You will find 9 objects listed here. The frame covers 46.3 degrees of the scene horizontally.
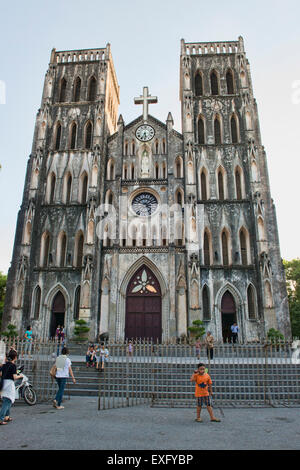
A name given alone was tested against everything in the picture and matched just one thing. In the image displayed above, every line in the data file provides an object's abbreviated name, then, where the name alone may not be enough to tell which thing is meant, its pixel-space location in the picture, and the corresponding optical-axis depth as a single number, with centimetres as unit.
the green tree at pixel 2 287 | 3747
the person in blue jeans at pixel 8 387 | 707
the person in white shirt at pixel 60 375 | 884
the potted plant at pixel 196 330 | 1930
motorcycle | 924
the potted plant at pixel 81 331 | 1977
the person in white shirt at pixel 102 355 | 1165
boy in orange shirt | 732
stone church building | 2097
